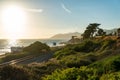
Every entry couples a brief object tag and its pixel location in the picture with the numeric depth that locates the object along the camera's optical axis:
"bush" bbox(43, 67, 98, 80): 6.16
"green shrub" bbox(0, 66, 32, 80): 7.91
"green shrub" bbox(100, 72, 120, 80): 6.78
